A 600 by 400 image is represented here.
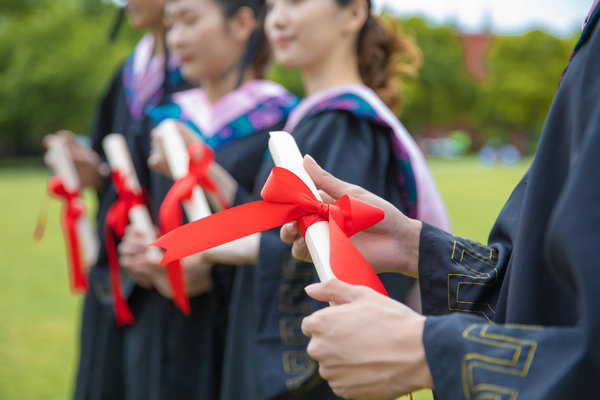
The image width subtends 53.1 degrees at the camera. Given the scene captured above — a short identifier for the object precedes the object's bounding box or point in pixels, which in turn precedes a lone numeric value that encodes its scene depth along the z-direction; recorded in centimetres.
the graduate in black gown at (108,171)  237
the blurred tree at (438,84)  4212
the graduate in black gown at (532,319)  66
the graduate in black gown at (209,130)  210
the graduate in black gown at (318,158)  161
